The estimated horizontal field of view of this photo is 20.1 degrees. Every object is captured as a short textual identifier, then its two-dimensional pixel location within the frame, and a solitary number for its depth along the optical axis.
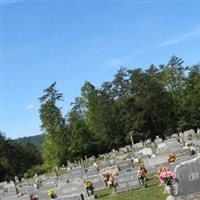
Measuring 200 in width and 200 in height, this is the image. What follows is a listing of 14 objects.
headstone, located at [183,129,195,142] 43.17
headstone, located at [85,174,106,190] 27.03
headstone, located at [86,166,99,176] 32.76
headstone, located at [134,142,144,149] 56.21
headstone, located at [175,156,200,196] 15.98
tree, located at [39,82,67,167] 86.00
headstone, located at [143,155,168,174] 26.78
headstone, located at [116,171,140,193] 23.17
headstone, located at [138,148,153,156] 36.62
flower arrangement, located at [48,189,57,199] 23.11
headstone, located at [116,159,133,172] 32.12
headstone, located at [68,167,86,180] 36.11
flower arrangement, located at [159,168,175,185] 16.30
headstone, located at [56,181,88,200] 23.62
